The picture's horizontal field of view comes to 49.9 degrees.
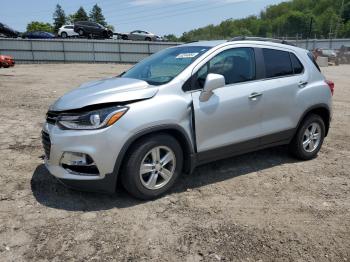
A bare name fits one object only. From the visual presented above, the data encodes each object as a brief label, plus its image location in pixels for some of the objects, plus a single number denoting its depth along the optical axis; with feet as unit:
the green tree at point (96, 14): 372.99
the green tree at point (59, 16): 351.95
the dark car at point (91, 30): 131.54
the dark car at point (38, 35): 129.59
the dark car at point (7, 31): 123.97
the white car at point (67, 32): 135.23
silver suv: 12.59
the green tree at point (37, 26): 323.55
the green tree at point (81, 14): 340.37
